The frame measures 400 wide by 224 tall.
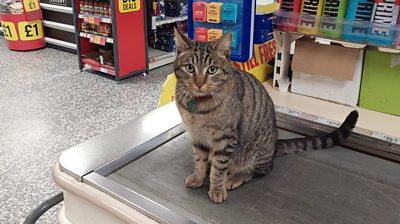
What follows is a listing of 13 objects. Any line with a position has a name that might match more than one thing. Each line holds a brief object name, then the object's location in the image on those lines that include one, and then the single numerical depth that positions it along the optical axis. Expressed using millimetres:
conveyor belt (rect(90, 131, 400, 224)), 967
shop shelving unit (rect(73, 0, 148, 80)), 3791
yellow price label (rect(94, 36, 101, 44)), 3932
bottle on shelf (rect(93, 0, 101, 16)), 3852
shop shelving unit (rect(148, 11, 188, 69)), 4340
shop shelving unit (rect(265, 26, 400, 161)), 1330
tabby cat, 1056
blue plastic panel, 1615
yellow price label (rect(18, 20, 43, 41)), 4895
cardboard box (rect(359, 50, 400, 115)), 1559
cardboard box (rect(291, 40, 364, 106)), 1609
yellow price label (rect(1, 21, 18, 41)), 4859
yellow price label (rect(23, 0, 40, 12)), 4840
